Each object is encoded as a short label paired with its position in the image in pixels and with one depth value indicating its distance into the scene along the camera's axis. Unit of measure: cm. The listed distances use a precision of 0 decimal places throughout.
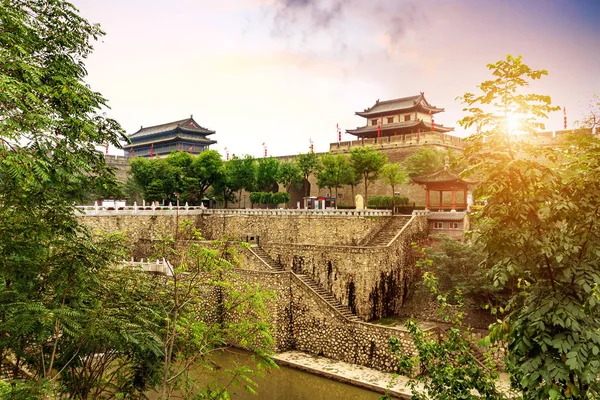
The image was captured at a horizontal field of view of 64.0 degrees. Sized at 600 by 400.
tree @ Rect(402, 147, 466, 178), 3719
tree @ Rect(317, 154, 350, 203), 3856
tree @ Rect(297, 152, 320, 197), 4216
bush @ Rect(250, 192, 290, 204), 4150
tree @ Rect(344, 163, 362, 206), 3847
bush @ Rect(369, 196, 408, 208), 3628
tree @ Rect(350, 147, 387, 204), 3675
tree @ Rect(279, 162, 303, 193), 4212
